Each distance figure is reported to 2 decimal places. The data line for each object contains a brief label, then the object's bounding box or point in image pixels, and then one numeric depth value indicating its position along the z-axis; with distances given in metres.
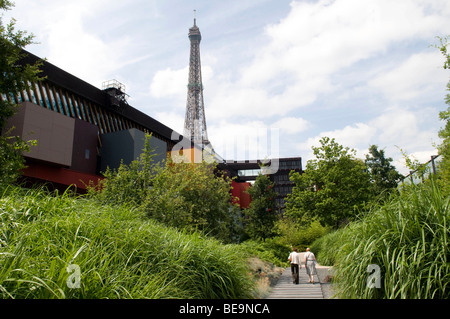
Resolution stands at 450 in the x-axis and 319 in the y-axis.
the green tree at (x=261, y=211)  28.03
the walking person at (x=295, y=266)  11.92
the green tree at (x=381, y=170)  39.72
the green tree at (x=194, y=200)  11.52
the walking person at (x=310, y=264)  11.64
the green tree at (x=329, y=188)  25.44
